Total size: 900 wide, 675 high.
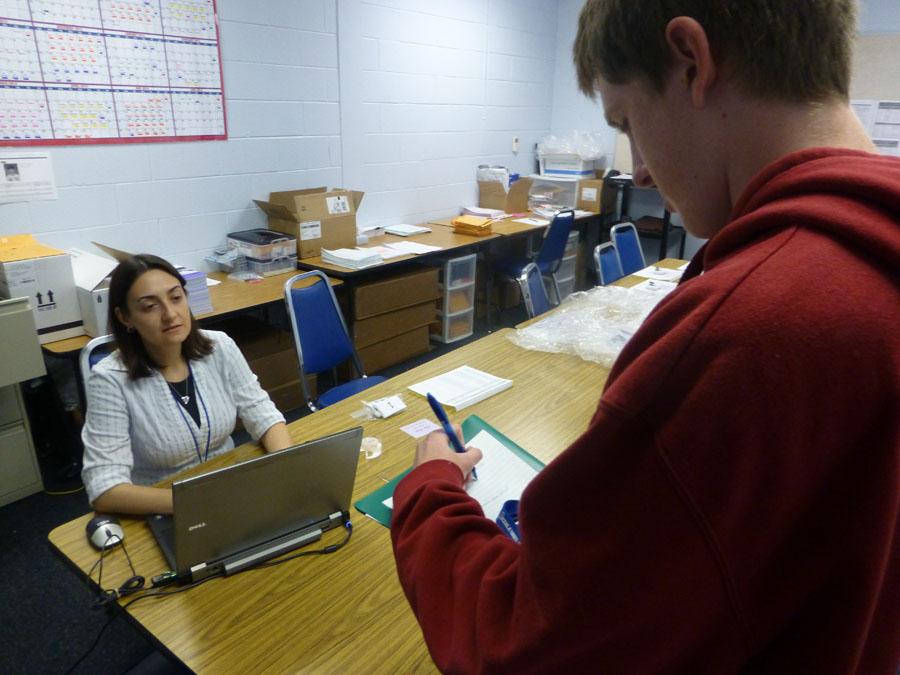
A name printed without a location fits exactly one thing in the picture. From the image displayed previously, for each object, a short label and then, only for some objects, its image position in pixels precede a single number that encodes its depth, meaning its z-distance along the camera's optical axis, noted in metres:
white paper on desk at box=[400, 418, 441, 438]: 1.64
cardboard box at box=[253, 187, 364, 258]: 3.49
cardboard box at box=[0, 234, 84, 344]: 2.32
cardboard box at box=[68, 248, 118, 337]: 2.42
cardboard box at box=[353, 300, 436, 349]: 3.60
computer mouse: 1.21
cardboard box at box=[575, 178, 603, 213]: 5.26
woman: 1.57
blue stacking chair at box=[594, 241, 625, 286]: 3.50
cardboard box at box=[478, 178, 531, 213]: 5.07
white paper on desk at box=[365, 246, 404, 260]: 3.67
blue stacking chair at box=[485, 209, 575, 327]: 4.41
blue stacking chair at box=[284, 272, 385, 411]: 2.44
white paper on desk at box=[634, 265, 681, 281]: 3.36
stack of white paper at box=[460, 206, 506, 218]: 5.02
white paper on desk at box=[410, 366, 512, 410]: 1.82
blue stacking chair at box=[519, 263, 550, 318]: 2.85
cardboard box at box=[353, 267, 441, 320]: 3.51
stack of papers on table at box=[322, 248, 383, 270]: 3.44
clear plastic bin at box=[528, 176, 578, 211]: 5.45
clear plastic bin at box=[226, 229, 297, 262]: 3.33
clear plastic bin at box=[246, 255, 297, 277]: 3.37
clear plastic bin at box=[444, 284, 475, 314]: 4.37
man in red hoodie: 0.37
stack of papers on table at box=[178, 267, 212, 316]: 2.68
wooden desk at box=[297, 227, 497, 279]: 3.40
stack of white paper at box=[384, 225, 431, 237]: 4.34
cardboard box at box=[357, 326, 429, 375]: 3.74
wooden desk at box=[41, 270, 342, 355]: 2.49
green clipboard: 1.30
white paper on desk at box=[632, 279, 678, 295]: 3.04
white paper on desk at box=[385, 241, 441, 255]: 3.82
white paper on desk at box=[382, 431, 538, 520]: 1.18
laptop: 1.03
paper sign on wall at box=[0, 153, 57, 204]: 2.61
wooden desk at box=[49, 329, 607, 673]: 0.96
